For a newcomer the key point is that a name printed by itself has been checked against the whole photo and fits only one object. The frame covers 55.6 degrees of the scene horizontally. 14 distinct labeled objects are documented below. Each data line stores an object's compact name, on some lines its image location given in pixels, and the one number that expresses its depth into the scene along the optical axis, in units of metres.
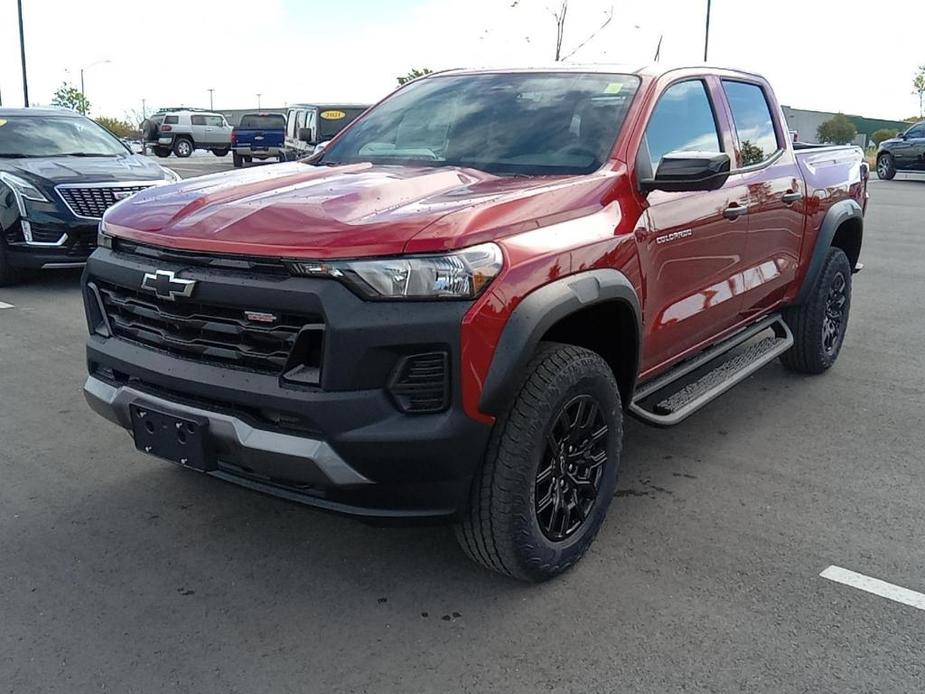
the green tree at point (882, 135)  40.67
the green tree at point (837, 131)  41.38
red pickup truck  2.58
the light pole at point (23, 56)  26.59
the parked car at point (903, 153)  23.66
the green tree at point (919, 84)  48.91
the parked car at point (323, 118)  20.69
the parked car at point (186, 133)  34.12
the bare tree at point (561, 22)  17.77
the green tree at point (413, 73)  35.14
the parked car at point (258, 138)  29.38
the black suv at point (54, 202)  7.79
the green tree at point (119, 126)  48.21
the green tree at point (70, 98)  50.91
